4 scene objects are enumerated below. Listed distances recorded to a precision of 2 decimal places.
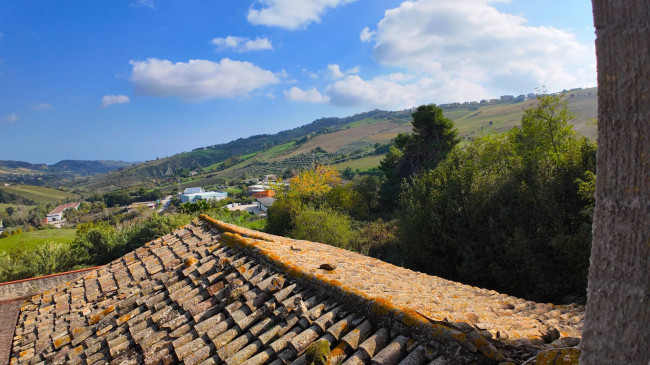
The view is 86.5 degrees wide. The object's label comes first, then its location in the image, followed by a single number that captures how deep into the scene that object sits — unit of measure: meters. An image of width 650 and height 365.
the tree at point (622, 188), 1.78
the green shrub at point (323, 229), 23.58
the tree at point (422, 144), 37.97
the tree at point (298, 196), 32.28
